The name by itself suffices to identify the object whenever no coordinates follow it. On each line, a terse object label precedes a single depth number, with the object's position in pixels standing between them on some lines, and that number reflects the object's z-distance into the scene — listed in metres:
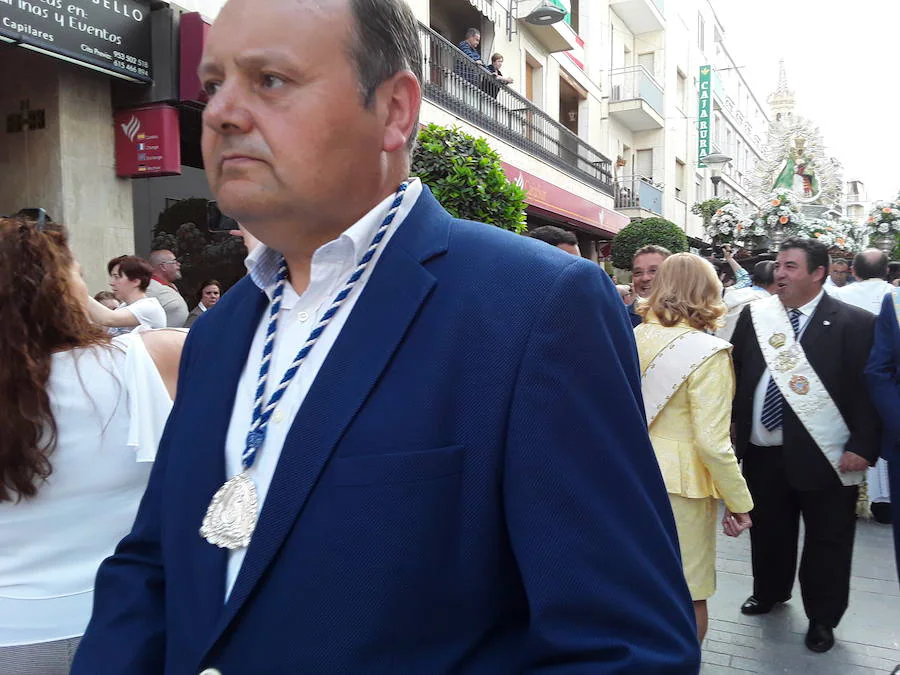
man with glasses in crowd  5.89
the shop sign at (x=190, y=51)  6.82
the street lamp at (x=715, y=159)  21.95
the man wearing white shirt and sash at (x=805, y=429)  3.89
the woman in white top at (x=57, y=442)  1.88
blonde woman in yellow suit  3.35
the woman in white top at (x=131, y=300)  4.36
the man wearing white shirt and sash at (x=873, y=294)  5.87
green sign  27.62
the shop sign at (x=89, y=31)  5.54
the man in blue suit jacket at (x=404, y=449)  0.96
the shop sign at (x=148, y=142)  6.83
